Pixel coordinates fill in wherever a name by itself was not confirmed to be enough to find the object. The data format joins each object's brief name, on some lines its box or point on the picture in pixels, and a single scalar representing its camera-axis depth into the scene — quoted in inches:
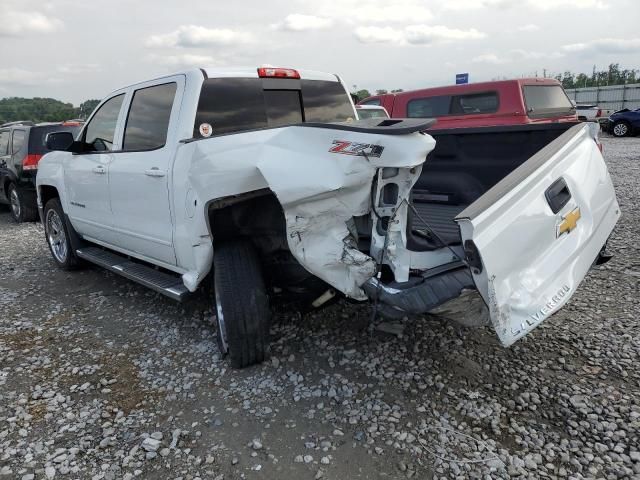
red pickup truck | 370.3
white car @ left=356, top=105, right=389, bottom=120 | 357.8
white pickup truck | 105.5
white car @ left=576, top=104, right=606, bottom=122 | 772.0
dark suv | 372.8
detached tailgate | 95.1
